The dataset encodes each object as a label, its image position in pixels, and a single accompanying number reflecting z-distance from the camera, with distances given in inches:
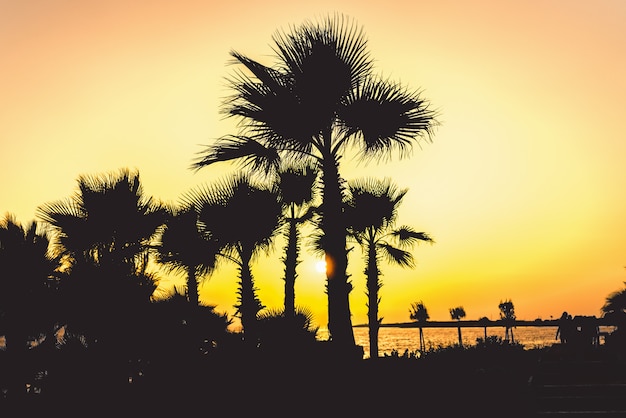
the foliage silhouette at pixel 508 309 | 3233.5
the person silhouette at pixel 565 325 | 896.9
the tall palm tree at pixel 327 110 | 455.2
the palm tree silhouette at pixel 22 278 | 823.3
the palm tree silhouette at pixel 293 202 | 913.5
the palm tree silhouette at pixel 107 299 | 417.4
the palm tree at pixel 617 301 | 1796.6
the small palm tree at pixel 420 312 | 2485.2
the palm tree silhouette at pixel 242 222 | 792.9
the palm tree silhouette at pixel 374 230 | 964.0
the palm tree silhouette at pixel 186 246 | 832.9
